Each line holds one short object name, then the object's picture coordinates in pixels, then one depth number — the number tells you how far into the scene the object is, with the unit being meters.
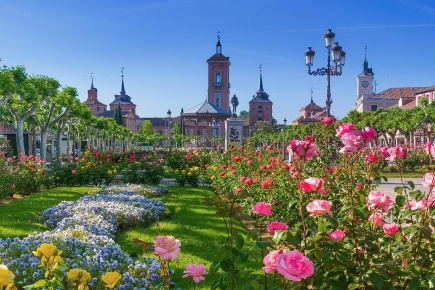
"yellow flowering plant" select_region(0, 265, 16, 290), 1.79
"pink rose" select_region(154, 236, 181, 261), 1.98
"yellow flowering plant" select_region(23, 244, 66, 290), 1.99
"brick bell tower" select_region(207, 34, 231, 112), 89.25
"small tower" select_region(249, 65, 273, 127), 98.12
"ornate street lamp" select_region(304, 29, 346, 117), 14.48
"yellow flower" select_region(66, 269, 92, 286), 1.97
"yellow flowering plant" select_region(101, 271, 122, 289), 1.83
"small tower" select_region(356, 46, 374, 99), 86.19
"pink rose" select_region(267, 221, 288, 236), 2.38
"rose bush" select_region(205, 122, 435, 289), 2.23
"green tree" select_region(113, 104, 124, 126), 87.69
